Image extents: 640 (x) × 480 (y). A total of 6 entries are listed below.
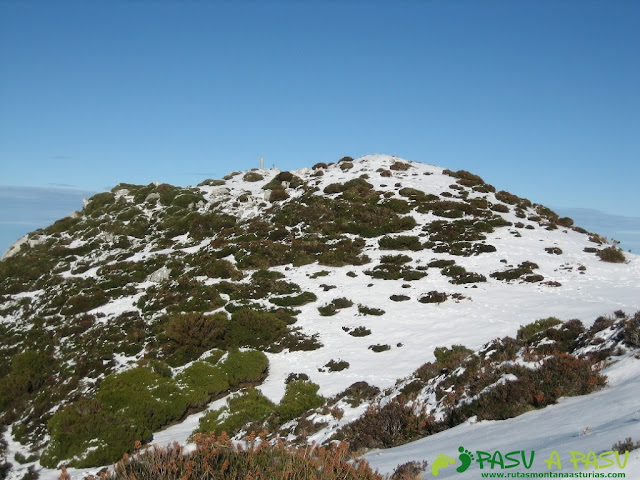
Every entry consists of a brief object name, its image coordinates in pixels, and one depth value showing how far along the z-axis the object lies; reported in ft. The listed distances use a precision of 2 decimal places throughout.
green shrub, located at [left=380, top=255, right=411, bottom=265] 80.94
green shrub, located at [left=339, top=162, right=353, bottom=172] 156.27
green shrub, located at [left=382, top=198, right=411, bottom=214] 108.37
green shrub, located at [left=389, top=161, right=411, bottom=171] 149.45
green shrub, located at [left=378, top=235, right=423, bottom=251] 87.97
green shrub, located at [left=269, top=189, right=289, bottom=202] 133.39
